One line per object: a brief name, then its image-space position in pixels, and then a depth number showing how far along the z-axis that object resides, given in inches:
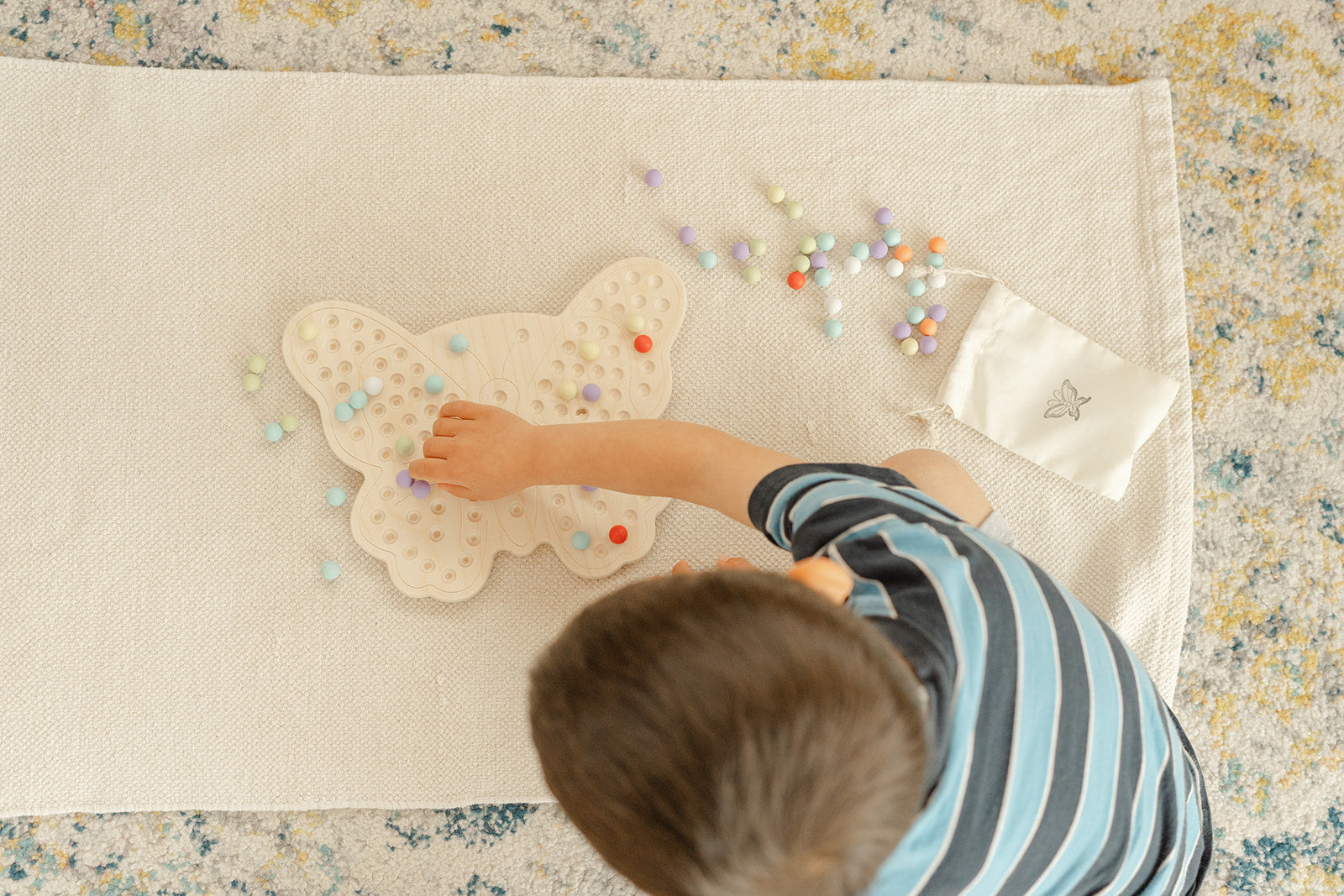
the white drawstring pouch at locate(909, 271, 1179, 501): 31.6
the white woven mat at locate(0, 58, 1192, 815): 30.1
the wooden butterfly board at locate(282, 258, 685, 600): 30.1
